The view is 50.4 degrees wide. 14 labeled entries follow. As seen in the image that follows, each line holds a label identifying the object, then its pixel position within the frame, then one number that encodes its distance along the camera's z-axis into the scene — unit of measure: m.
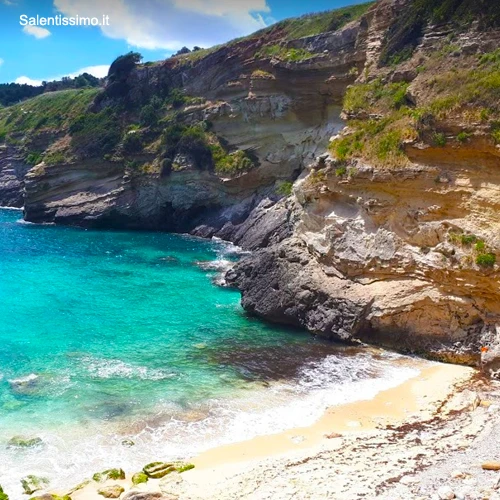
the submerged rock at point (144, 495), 13.20
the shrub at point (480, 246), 21.05
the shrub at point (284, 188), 48.66
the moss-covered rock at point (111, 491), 13.66
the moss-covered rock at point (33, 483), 14.15
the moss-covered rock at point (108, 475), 14.48
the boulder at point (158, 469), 14.56
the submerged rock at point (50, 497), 13.24
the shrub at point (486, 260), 20.69
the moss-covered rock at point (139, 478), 14.38
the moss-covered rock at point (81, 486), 14.10
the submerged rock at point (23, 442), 16.34
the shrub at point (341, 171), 27.05
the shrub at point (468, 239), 21.50
